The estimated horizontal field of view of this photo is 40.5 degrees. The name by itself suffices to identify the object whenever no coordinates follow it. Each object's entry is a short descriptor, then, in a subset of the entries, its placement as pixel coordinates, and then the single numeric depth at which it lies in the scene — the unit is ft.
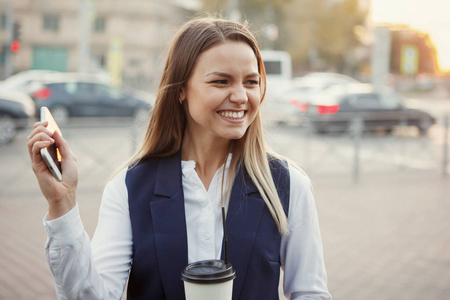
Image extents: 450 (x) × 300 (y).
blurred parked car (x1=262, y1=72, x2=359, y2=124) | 62.44
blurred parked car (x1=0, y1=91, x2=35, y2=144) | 47.65
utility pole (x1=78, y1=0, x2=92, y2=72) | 84.48
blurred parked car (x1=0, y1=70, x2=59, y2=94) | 62.28
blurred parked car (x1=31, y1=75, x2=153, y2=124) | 60.70
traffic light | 89.56
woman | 6.16
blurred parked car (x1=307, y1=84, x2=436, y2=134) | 58.34
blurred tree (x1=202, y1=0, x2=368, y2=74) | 166.30
